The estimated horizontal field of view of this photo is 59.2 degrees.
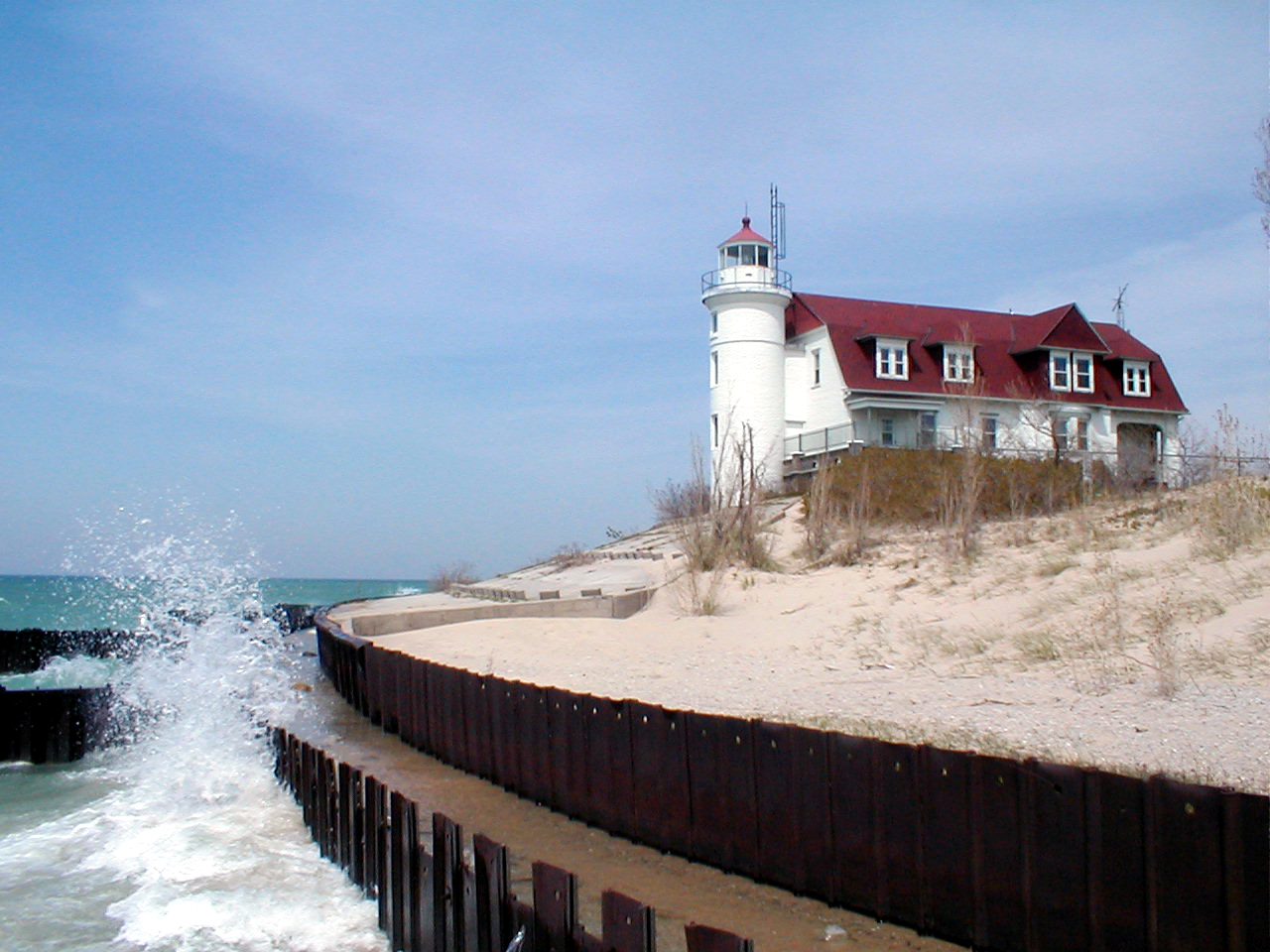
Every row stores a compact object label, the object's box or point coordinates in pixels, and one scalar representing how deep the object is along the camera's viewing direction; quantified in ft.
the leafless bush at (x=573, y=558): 120.78
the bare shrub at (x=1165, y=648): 34.01
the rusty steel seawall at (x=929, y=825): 16.84
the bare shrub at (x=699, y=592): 67.00
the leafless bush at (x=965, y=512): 65.00
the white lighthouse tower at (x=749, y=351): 138.92
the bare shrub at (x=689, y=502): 81.41
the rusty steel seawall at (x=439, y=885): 16.14
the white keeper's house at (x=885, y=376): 135.64
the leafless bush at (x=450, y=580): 154.20
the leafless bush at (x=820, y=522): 77.15
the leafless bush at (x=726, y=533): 75.20
